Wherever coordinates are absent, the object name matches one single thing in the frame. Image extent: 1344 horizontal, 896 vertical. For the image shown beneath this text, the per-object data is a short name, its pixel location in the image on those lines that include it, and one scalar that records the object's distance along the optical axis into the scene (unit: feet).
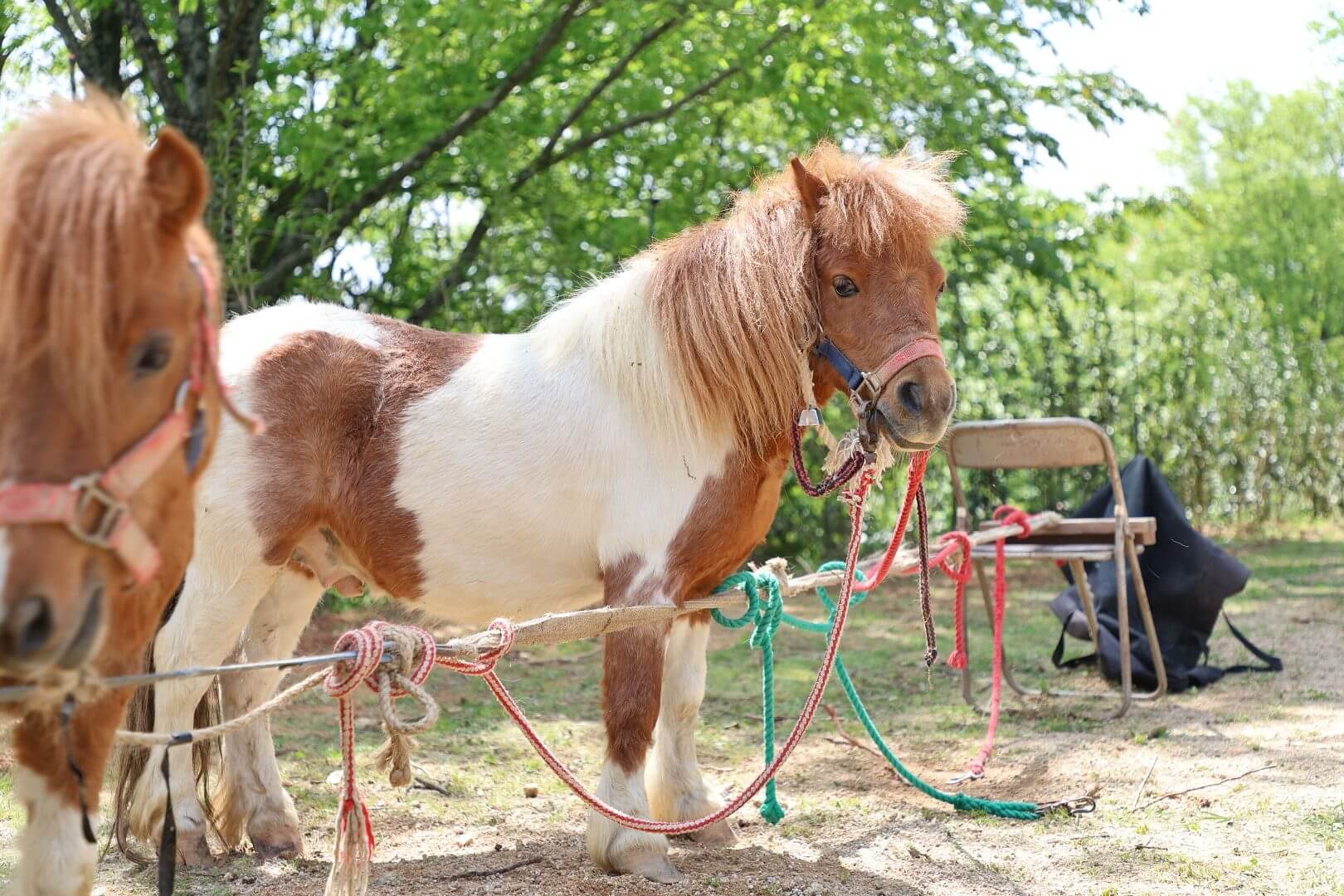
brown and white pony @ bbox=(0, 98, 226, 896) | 4.82
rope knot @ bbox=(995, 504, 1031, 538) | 16.88
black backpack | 18.92
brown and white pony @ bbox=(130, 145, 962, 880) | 10.64
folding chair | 17.04
